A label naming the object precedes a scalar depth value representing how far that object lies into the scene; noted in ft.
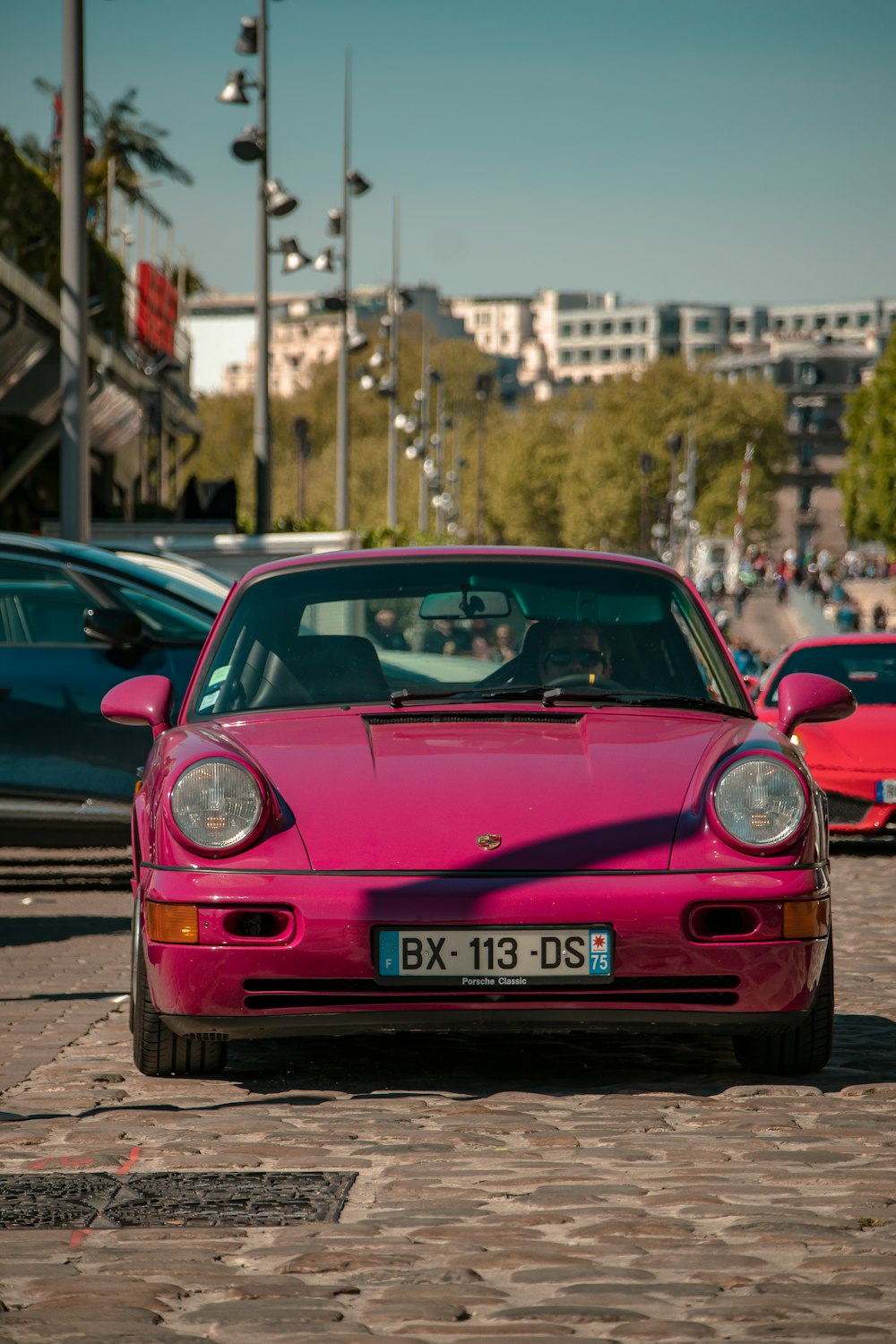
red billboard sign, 200.95
